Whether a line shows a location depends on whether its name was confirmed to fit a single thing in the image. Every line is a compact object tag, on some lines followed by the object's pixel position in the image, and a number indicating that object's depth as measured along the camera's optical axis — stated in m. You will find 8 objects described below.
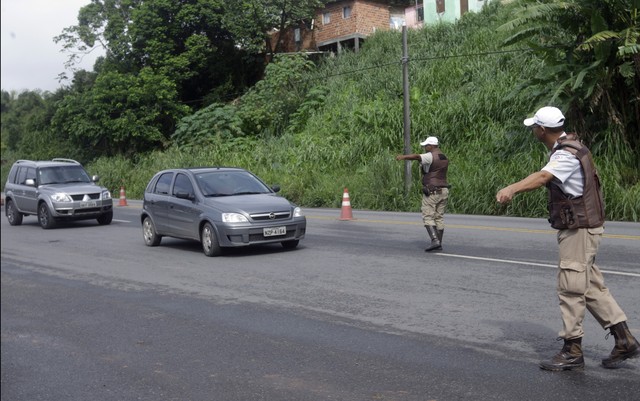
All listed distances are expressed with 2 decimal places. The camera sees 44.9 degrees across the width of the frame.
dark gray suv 16.80
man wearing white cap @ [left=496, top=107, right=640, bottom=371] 5.64
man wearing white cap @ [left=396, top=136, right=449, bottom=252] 12.73
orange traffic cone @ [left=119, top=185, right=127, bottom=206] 26.41
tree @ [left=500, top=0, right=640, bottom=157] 20.70
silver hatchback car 12.67
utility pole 25.43
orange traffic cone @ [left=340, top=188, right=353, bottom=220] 20.09
